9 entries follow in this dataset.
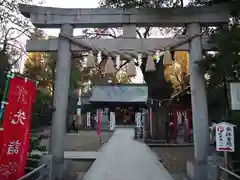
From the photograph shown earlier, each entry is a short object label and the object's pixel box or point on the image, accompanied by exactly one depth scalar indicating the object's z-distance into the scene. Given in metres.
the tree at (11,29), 6.36
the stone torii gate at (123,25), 5.01
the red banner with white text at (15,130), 3.03
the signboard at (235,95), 4.17
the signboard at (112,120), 13.96
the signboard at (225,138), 4.12
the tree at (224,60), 4.28
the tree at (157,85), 11.99
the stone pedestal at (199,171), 4.71
